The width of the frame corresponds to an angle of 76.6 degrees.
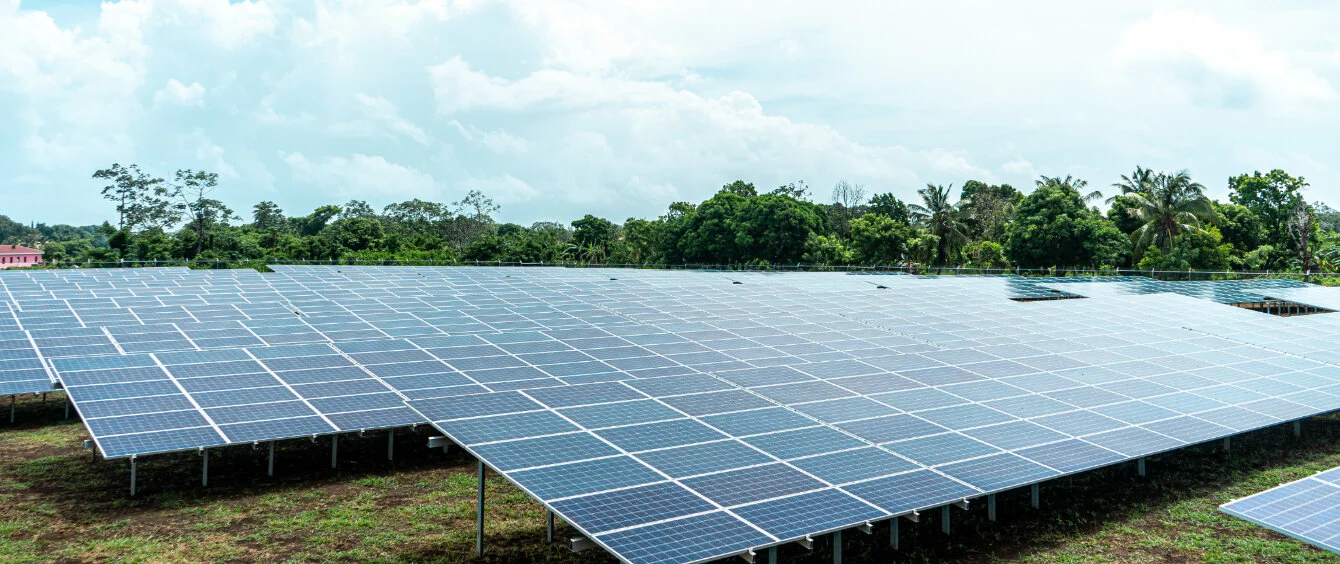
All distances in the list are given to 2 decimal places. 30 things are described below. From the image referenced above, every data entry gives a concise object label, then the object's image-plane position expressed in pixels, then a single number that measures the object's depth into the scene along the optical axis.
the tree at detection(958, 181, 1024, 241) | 90.88
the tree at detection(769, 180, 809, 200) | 113.31
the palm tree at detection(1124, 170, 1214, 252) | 71.06
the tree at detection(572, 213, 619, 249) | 102.31
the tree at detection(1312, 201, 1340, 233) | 151.05
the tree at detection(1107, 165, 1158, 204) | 82.12
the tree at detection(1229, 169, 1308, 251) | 81.31
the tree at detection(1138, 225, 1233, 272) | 64.56
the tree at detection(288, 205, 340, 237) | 113.56
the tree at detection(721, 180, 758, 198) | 101.88
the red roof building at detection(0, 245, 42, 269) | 115.91
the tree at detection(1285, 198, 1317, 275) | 70.62
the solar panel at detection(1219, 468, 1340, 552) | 11.24
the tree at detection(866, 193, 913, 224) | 108.82
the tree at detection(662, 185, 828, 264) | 81.75
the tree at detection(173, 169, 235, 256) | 88.62
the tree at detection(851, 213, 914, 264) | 74.56
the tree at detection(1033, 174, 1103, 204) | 89.50
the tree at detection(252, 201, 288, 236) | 111.16
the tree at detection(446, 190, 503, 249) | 114.88
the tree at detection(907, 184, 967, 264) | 72.12
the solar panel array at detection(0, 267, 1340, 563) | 13.29
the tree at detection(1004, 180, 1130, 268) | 66.62
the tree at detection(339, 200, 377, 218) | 120.12
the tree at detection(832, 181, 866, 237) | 119.31
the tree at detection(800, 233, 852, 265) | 79.56
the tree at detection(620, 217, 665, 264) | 96.29
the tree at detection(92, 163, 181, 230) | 87.50
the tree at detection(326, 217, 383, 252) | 83.62
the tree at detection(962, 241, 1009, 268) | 74.62
